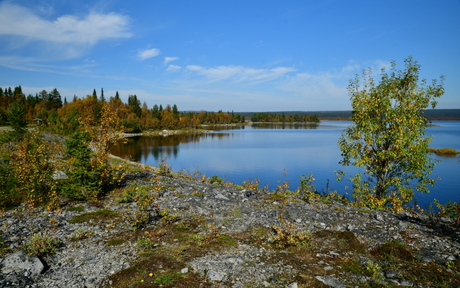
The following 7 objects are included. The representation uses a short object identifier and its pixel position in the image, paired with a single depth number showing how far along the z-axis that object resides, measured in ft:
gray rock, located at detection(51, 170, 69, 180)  62.76
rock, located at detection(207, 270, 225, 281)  25.38
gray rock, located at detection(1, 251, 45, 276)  25.88
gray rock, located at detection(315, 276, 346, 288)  23.98
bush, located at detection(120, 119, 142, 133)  396.86
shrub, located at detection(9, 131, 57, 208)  44.78
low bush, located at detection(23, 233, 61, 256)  28.96
